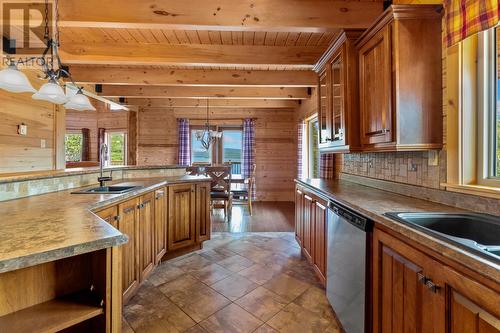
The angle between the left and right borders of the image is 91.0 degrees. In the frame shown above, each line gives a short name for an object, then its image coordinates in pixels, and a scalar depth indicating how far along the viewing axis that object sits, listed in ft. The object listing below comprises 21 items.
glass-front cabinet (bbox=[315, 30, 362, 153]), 6.70
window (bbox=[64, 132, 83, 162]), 23.65
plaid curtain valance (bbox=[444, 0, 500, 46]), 3.72
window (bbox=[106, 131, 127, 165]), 23.13
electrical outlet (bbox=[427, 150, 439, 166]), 5.26
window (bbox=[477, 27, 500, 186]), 4.48
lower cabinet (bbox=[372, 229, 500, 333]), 2.40
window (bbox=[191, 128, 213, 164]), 22.09
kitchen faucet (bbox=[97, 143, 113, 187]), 7.83
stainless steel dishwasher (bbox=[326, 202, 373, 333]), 4.54
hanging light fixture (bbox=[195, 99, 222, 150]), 18.84
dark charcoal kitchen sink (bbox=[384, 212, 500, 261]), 3.74
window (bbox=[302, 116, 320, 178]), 17.60
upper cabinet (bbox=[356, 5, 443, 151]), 5.06
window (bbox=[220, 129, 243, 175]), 22.22
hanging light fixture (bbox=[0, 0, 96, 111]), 4.88
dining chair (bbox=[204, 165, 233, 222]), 14.89
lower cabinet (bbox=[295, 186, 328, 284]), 6.73
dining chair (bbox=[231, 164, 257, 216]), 16.46
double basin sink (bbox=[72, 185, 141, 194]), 6.25
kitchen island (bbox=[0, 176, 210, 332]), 2.80
